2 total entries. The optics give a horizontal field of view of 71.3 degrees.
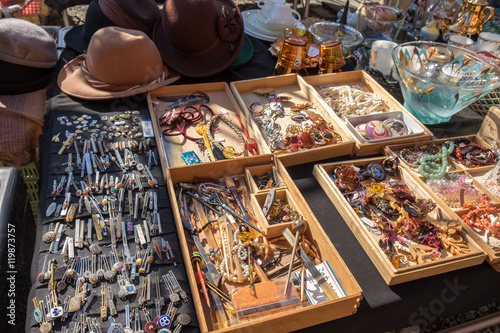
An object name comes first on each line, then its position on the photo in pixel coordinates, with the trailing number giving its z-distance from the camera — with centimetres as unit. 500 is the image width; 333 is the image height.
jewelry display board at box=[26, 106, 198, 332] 109
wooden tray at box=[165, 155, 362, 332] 102
